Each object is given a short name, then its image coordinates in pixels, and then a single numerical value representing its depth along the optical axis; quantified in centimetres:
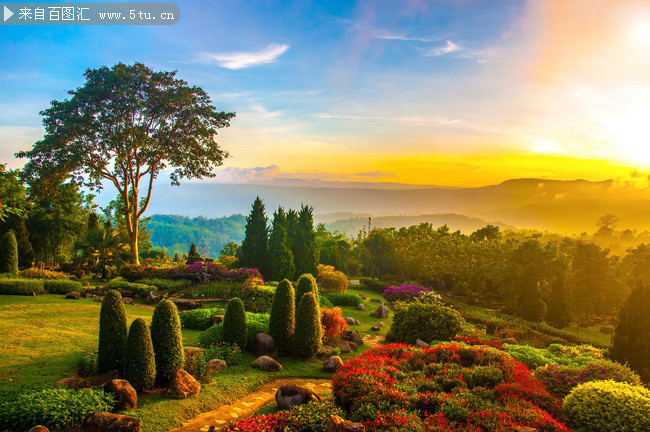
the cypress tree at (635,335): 1230
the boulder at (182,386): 848
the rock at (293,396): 840
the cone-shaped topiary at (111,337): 857
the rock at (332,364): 1114
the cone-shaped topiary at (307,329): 1173
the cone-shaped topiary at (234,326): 1168
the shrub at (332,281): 2491
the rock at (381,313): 1970
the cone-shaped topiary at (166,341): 886
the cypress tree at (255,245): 2583
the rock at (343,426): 643
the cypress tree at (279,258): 2542
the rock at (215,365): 1014
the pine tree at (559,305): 2491
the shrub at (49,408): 662
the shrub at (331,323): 1409
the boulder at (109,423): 675
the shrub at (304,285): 1340
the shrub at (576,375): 872
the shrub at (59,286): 1744
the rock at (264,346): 1175
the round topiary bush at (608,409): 696
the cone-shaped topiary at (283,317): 1196
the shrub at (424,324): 1409
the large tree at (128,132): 2631
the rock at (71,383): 794
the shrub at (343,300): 2209
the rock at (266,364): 1085
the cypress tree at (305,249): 2777
